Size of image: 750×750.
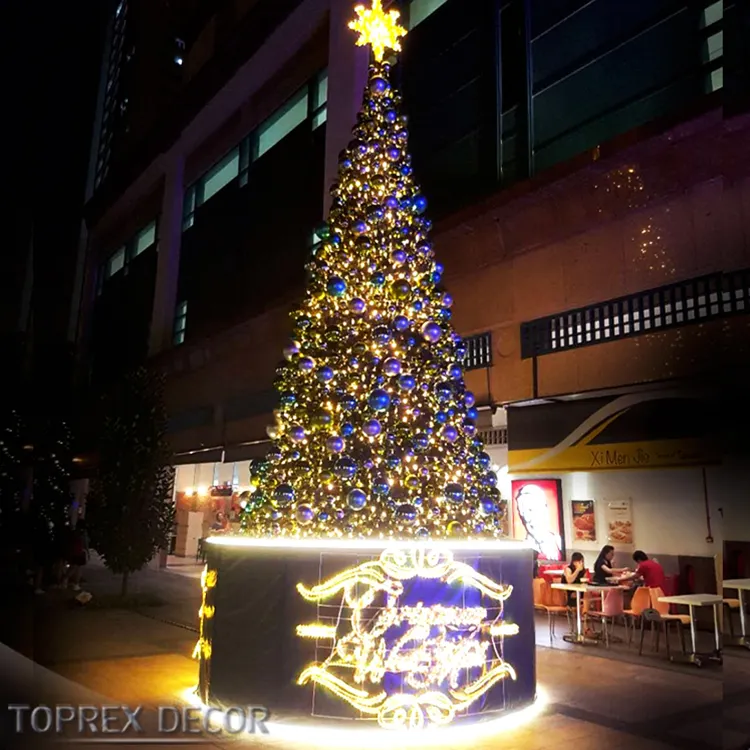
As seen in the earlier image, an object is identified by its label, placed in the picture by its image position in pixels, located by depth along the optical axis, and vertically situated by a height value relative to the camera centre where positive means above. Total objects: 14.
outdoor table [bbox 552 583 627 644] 9.71 -1.15
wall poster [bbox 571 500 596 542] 13.04 -0.14
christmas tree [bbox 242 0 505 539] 6.00 +1.13
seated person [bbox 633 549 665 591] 10.01 -0.89
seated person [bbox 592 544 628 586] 10.24 -0.85
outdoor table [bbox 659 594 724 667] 8.24 -1.16
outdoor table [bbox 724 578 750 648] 8.30 -0.97
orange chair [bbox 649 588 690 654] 8.84 -1.36
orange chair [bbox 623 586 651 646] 9.73 -1.26
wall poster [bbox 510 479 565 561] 13.40 -0.02
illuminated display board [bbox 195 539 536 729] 5.44 -1.06
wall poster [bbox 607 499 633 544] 12.54 -0.14
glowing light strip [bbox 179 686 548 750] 5.06 -1.79
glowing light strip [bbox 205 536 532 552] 5.59 -0.29
